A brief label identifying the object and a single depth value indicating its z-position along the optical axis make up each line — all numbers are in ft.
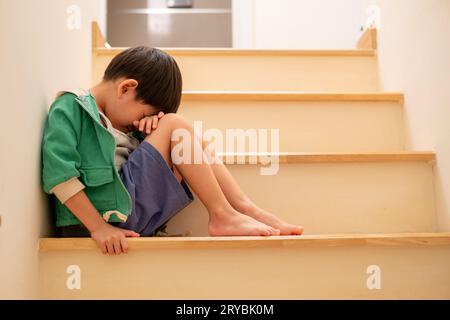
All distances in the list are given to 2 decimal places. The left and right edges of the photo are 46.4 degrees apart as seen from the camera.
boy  3.18
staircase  3.10
